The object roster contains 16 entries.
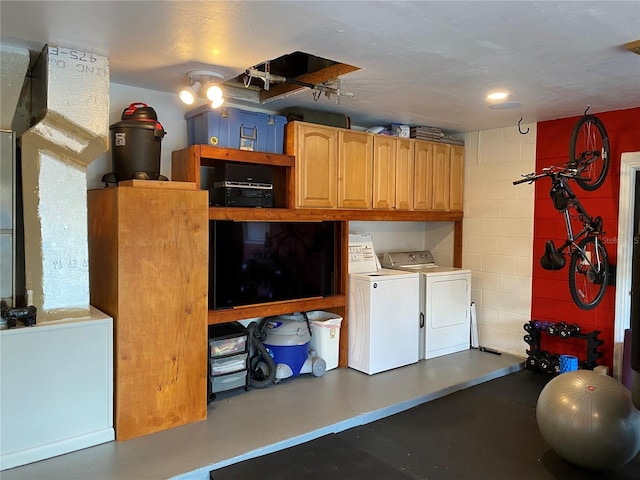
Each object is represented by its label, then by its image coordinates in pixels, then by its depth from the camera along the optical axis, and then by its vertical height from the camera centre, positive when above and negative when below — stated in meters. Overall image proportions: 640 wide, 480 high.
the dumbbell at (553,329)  4.60 -1.02
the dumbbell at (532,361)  4.72 -1.36
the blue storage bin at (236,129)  3.81 +0.76
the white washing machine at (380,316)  4.45 -0.90
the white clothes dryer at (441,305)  4.94 -0.87
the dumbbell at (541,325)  4.71 -1.00
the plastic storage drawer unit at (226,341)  3.78 -0.96
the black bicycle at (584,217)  3.97 +0.06
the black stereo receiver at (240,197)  3.83 +0.20
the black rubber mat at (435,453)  2.87 -1.50
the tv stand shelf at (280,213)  3.75 +0.07
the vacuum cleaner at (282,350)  4.16 -1.13
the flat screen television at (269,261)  3.79 -0.34
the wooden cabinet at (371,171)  4.22 +0.51
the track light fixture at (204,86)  3.29 +0.93
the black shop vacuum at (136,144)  3.38 +0.54
